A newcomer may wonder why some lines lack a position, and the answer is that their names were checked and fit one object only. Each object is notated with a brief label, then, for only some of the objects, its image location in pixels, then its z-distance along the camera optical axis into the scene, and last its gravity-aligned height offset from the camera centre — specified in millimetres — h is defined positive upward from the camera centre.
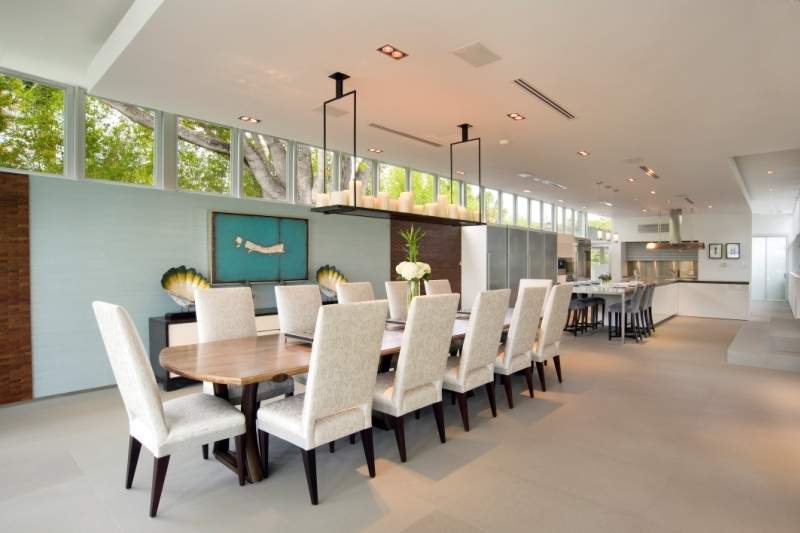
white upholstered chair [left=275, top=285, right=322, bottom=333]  3848 -413
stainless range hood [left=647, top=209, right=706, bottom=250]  11138 +818
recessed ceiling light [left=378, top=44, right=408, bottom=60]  3160 +1453
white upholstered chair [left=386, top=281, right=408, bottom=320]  4879 -440
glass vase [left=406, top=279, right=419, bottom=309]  3871 -249
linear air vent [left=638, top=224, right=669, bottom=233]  13195 +921
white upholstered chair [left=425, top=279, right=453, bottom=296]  5179 -333
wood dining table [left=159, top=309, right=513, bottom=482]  2310 -587
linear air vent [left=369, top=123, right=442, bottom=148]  4976 +1433
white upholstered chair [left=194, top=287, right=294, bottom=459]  3398 -450
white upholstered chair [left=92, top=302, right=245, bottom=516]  2133 -829
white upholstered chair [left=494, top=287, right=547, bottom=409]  3850 -650
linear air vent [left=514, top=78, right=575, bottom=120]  3741 +1430
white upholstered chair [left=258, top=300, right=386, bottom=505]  2271 -673
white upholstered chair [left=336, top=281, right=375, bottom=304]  4539 -343
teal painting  5247 +121
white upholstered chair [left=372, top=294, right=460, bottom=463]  2789 -655
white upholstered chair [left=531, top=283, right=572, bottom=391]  4277 -631
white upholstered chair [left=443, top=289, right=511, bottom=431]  3311 -665
